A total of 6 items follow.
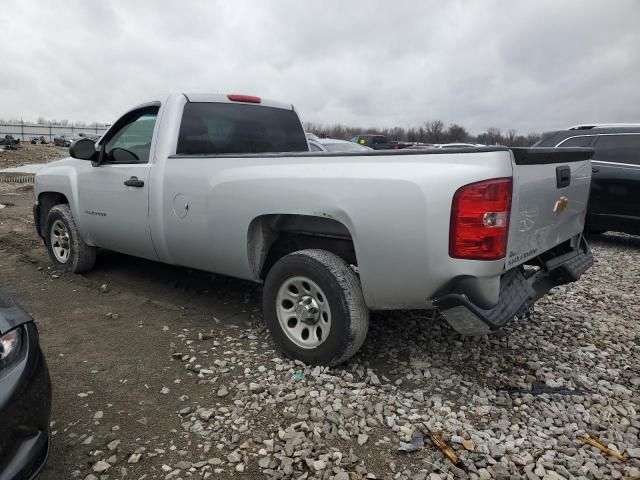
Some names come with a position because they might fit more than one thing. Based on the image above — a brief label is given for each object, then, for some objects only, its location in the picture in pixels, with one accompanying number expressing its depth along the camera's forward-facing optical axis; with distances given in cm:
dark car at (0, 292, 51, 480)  177
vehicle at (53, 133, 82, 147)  4922
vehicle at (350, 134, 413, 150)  2507
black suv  670
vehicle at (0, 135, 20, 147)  2995
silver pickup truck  247
